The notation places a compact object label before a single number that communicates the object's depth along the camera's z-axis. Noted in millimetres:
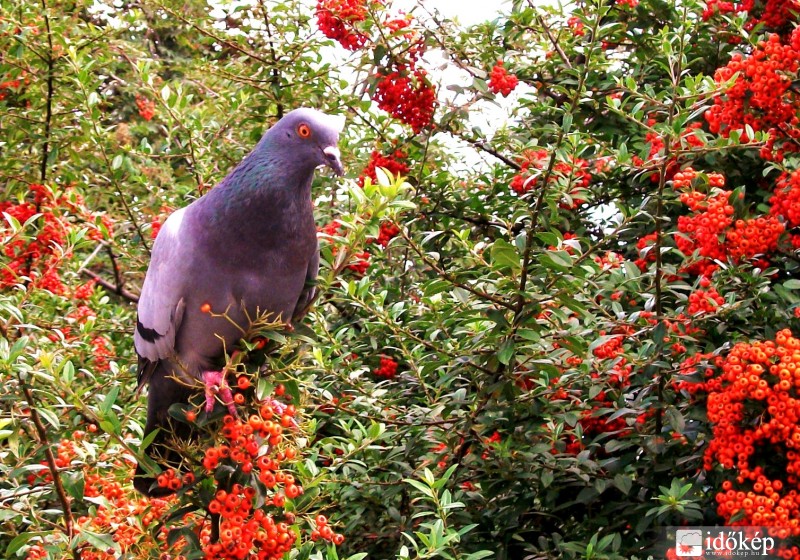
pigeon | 2750
